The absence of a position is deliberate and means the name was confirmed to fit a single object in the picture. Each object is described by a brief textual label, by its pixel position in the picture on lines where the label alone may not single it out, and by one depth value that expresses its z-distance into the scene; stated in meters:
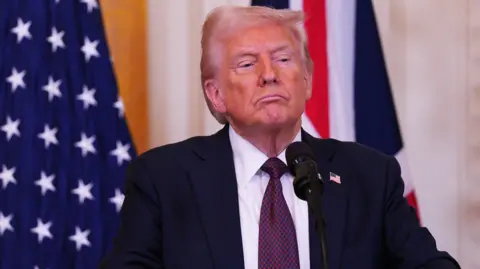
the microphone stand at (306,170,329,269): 3.42
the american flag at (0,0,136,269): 6.51
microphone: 3.50
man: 4.40
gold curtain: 7.73
